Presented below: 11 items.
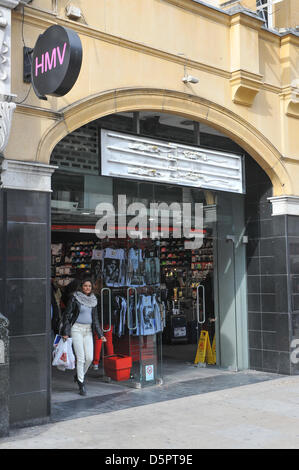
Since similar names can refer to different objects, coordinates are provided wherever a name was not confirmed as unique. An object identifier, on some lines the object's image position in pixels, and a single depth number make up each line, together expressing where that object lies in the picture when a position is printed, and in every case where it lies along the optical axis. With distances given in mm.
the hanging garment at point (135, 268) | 9727
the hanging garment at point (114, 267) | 9945
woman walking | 8867
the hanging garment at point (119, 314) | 10094
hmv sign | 6340
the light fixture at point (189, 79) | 9141
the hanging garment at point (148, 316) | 9523
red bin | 9844
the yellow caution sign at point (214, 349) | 11595
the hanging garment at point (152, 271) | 9795
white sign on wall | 8555
